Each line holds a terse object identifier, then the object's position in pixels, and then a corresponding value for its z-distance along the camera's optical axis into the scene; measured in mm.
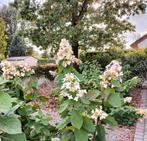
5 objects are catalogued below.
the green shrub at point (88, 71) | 3898
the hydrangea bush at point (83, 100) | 1060
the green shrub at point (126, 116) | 3041
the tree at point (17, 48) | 11205
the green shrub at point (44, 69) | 5889
